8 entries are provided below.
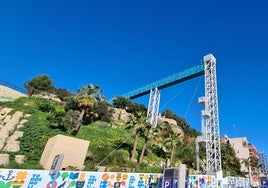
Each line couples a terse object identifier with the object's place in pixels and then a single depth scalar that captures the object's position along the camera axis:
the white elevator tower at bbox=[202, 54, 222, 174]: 36.94
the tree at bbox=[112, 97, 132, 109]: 65.06
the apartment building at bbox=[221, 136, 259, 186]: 73.71
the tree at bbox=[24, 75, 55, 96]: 56.25
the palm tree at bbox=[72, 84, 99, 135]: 33.84
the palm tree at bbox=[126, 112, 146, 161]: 32.70
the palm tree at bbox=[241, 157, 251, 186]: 58.97
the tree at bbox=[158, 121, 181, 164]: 37.20
